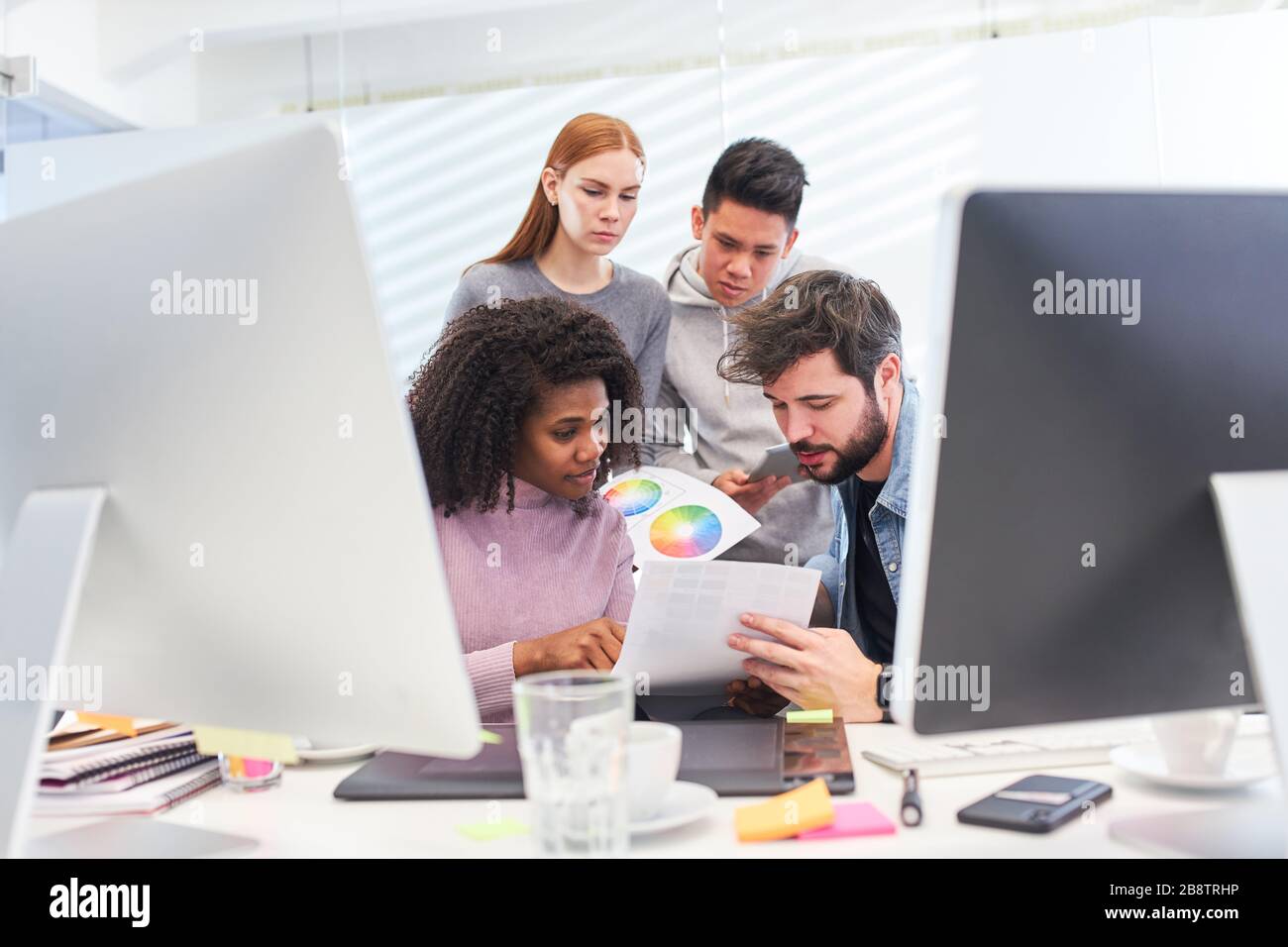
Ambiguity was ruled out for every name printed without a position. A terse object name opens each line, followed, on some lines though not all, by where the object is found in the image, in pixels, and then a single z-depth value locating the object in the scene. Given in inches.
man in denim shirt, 77.3
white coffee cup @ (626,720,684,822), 31.8
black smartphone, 32.1
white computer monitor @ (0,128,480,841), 26.7
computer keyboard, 39.6
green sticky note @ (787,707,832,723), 48.8
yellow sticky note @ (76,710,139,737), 43.7
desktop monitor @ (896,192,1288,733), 27.0
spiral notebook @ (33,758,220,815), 37.6
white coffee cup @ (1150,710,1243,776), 35.9
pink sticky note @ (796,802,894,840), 32.1
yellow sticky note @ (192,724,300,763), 36.8
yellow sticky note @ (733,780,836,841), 31.6
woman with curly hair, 72.6
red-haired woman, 110.7
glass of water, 28.2
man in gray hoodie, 104.6
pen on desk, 32.9
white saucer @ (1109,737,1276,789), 35.5
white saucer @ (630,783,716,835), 31.5
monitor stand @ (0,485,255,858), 30.0
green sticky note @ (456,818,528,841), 33.0
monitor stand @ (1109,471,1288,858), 27.9
